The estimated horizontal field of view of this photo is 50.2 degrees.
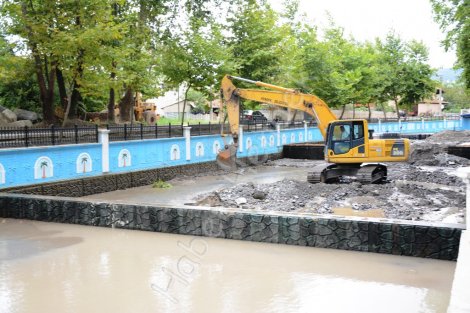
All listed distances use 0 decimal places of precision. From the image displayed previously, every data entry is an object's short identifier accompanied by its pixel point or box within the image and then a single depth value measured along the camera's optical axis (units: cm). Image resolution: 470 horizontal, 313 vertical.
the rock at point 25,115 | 2528
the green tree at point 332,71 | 3416
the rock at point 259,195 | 1405
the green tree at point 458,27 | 2483
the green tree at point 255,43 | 2733
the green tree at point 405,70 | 4750
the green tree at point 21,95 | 3221
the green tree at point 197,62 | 2259
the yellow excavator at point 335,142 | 1661
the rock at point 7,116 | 2199
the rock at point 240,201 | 1323
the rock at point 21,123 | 2094
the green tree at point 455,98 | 8388
